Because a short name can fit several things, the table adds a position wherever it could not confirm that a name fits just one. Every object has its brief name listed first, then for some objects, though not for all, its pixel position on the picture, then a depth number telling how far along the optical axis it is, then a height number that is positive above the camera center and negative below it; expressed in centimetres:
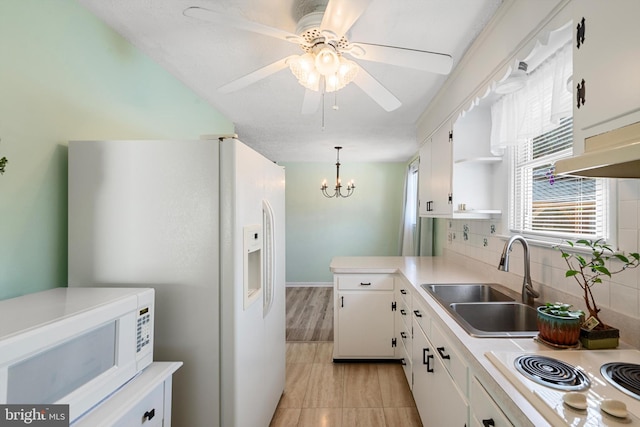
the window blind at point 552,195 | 131 +11
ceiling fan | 108 +73
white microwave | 71 -38
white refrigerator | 130 -13
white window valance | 133 +61
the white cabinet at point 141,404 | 84 -60
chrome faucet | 153 -29
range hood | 65 +15
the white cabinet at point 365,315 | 259 -90
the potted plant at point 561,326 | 102 -39
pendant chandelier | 559 +42
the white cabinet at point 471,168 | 218 +36
